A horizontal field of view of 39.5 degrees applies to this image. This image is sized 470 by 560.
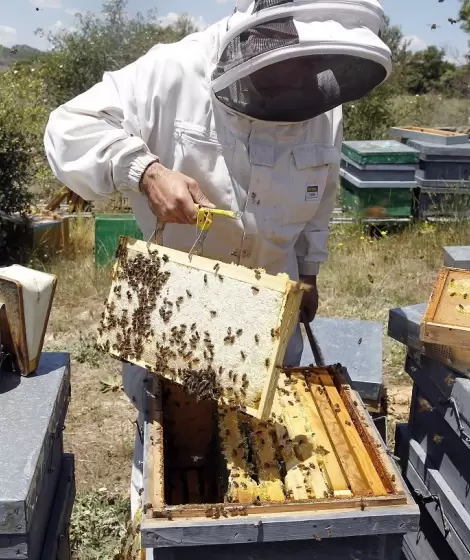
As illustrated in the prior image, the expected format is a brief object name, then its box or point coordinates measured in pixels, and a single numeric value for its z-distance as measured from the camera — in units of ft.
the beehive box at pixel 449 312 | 6.24
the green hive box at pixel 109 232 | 19.83
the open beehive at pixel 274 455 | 4.81
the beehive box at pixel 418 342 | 6.36
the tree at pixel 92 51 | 42.34
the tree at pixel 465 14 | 59.00
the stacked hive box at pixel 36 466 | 4.36
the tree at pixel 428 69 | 82.23
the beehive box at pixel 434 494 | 6.59
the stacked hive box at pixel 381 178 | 22.17
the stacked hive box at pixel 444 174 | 22.13
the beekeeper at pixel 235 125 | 5.85
